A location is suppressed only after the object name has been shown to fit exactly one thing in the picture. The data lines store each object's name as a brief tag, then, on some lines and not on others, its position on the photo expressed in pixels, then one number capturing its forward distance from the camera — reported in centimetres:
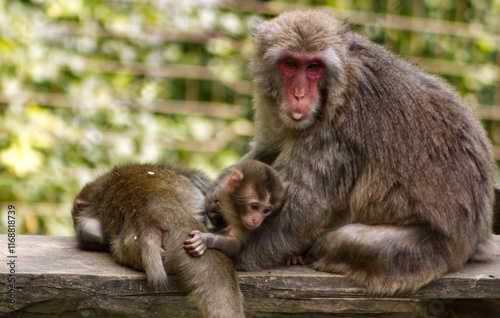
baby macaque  755
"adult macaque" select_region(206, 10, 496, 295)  780
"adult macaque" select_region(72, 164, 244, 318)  687
